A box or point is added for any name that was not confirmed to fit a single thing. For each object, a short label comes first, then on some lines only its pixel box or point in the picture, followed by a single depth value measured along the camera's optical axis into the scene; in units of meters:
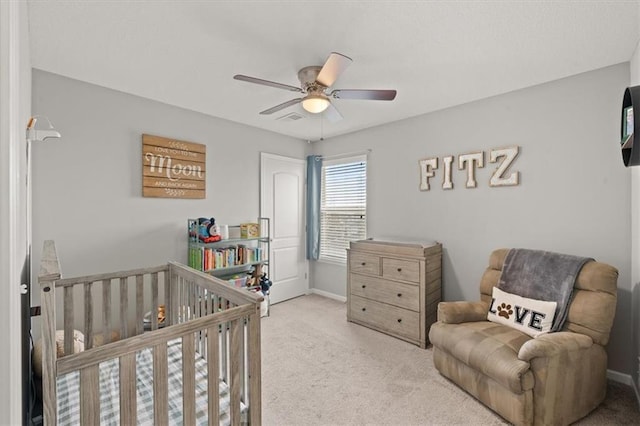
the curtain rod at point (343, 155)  4.08
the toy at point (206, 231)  3.27
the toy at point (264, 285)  3.78
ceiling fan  1.98
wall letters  2.84
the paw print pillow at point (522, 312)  2.14
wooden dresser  2.99
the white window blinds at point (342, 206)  4.21
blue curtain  4.61
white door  4.23
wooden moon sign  3.05
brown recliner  1.78
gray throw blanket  2.16
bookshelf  3.29
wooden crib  1.05
